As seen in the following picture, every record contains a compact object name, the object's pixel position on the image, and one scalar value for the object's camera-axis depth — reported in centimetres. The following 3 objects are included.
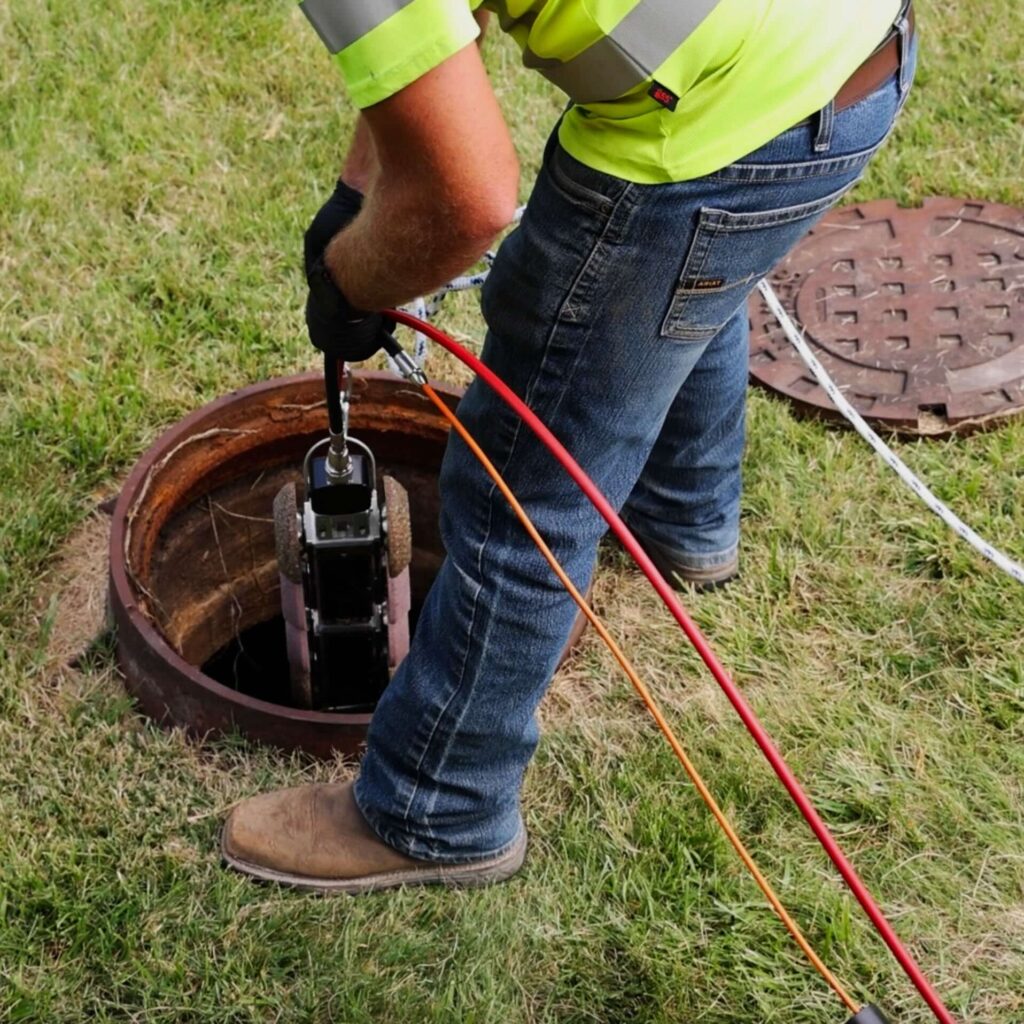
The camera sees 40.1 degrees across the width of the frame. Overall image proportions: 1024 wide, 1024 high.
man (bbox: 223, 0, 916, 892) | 155
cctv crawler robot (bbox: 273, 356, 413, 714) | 240
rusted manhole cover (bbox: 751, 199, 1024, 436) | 325
